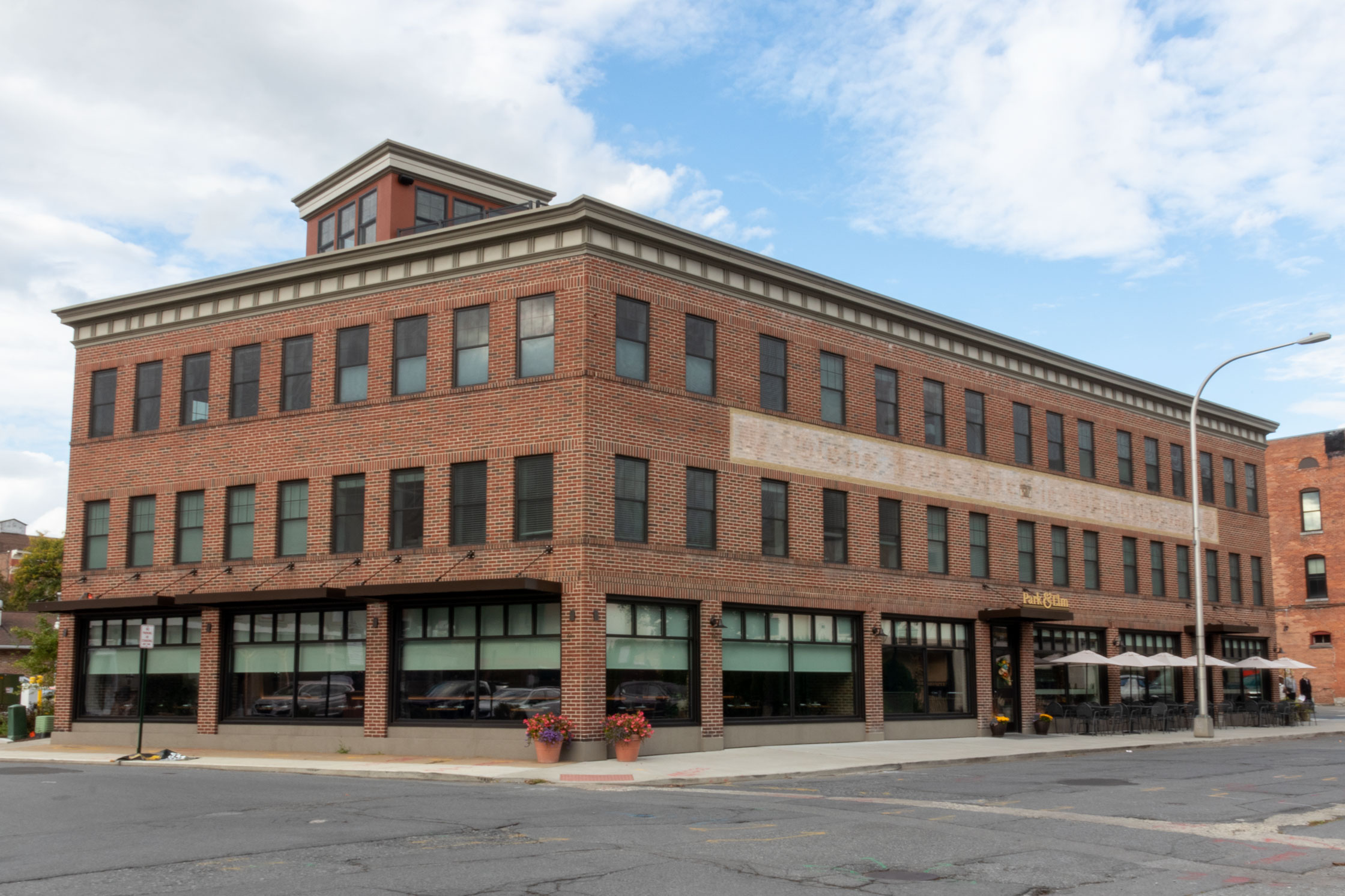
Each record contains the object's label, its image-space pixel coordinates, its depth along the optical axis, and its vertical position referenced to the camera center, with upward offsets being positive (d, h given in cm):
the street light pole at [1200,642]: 3347 -40
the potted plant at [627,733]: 2370 -198
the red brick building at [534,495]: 2550 +310
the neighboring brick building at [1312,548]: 6034 +390
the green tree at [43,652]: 5141 -86
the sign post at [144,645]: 2627 -28
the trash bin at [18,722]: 3272 -238
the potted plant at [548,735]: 2333 -196
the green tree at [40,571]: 6450 +314
